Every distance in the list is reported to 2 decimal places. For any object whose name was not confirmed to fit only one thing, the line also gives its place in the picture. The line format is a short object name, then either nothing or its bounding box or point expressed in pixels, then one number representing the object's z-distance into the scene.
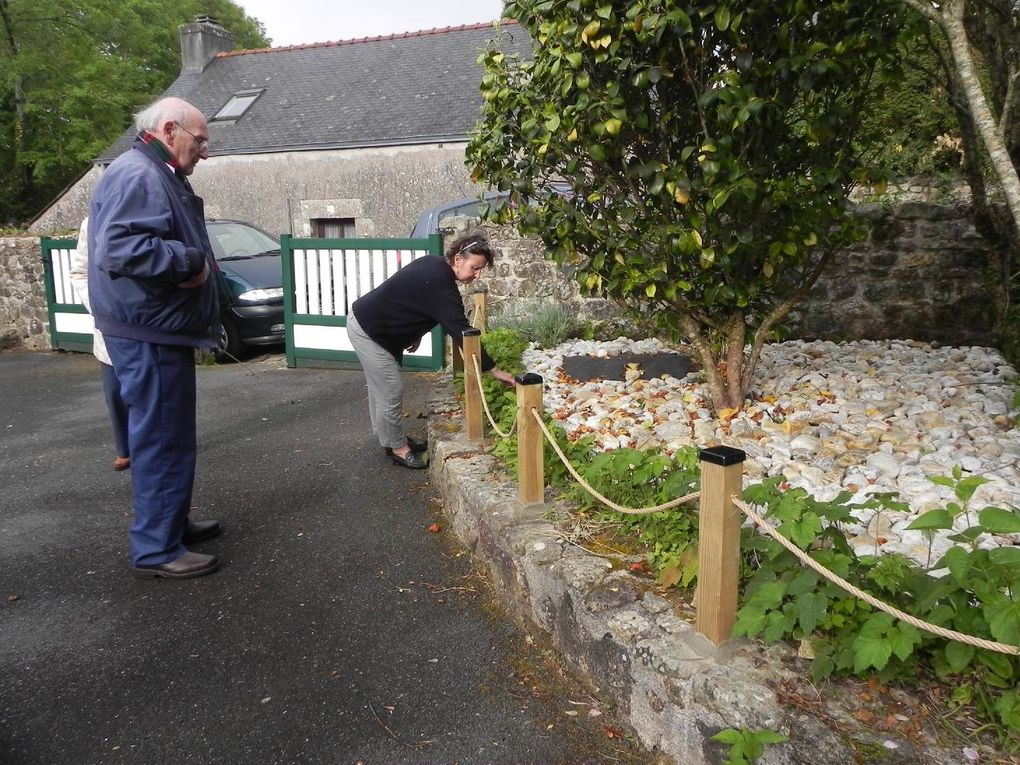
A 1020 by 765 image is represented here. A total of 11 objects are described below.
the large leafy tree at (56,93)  26.28
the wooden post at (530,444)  3.60
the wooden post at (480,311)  6.47
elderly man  3.27
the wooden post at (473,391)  4.76
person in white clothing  4.94
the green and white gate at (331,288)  8.03
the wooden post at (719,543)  2.27
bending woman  4.62
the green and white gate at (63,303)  10.42
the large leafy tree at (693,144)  3.74
